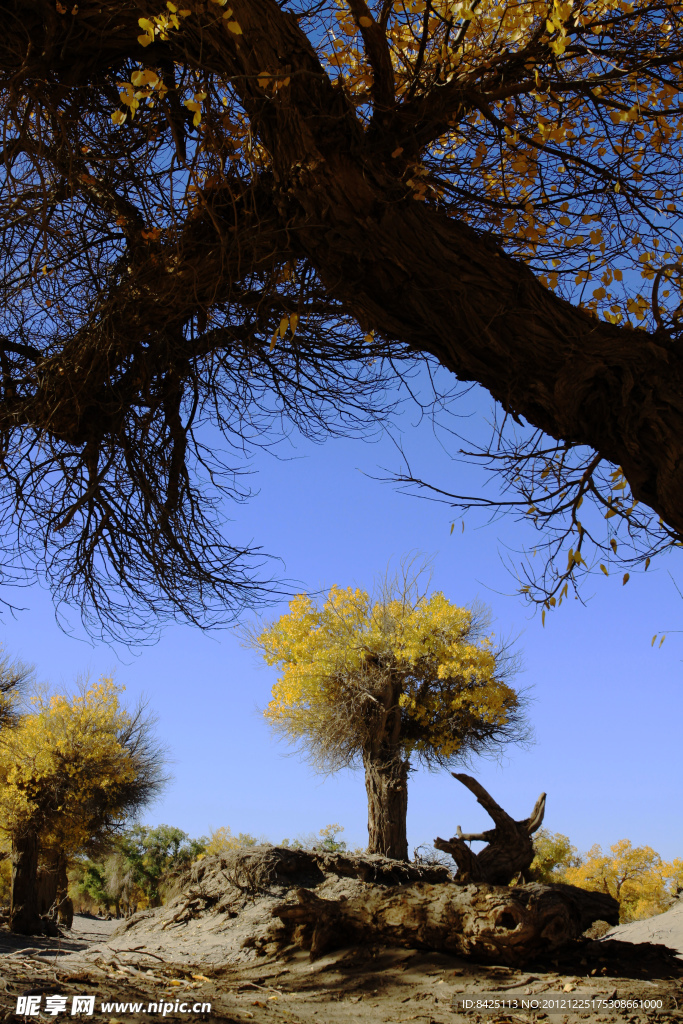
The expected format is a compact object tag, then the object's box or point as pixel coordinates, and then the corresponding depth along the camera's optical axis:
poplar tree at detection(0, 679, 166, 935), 17.36
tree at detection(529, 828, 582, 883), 18.73
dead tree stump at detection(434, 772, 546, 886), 7.87
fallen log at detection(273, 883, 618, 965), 5.33
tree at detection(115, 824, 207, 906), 31.53
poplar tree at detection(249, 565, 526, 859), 13.66
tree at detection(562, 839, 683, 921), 19.89
